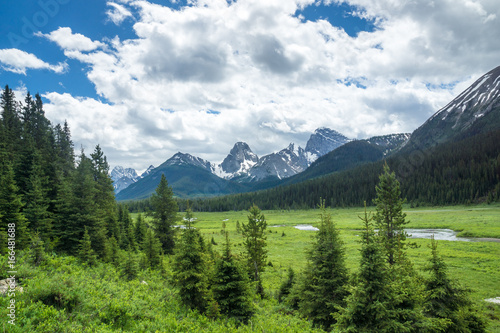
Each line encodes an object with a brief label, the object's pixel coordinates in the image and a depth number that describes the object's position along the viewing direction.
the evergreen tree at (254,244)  25.47
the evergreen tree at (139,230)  45.34
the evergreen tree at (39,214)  25.77
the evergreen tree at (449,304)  12.51
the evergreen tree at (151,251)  29.92
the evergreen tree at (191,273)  16.06
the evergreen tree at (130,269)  23.33
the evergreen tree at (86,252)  24.62
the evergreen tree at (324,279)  15.77
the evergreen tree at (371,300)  10.76
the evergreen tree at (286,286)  22.54
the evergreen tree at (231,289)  16.22
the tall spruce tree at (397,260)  11.11
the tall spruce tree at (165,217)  38.19
